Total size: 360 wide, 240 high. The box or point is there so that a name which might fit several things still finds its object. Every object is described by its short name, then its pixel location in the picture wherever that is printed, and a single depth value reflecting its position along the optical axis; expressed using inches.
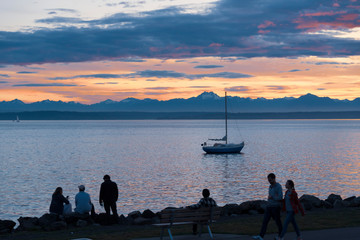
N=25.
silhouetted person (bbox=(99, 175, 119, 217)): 842.8
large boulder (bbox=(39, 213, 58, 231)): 813.9
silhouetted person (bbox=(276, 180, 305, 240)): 554.6
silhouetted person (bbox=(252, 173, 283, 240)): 565.6
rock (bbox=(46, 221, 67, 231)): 803.4
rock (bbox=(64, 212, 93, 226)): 832.9
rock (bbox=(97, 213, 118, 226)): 828.0
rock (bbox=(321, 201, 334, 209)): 1000.2
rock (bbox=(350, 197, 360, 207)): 1014.4
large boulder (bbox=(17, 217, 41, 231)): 836.0
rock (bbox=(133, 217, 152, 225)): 812.0
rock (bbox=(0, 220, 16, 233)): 824.9
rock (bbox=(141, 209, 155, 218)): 914.7
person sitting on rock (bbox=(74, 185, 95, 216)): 859.4
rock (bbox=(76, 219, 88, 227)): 822.5
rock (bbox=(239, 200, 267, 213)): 944.3
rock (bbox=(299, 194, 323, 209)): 998.2
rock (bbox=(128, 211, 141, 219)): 904.9
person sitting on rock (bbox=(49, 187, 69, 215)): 892.7
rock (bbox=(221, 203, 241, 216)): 928.3
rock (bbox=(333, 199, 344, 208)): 1007.6
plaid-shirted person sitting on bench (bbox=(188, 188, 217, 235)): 589.6
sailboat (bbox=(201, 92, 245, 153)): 3989.2
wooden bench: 555.5
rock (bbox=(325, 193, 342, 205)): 1121.4
